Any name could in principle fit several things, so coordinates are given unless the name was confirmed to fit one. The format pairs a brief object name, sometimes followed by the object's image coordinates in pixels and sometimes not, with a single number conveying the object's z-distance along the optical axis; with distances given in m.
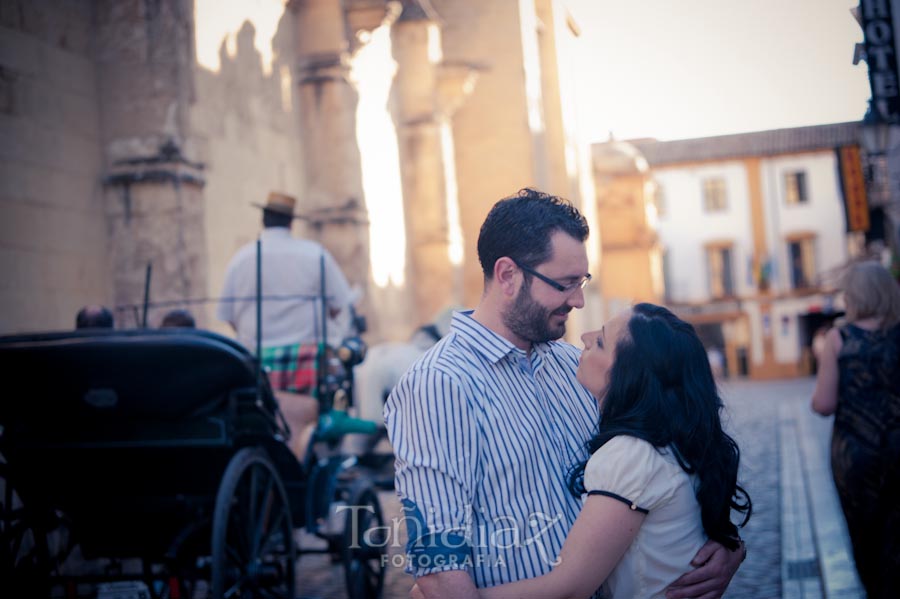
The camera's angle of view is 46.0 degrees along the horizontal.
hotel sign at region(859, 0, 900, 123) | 5.96
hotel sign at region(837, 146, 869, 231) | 26.56
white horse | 8.45
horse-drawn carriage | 4.54
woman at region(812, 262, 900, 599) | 4.63
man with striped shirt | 2.28
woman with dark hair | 2.25
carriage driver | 6.29
